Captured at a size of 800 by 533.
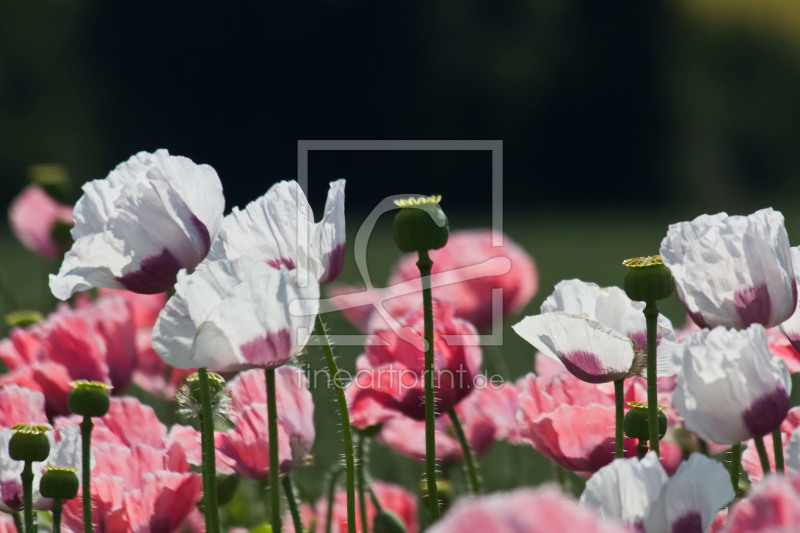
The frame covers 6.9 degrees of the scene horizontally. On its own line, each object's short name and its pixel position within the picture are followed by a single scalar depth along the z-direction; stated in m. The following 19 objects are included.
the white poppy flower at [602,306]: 3.80
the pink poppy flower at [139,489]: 3.76
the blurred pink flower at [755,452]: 3.74
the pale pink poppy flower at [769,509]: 3.38
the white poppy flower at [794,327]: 3.71
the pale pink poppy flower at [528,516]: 3.04
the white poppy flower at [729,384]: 3.59
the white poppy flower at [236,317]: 3.62
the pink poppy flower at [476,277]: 5.65
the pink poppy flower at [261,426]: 3.83
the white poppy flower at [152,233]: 3.74
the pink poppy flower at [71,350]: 4.01
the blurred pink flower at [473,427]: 4.04
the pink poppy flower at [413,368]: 3.92
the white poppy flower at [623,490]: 3.53
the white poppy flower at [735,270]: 3.67
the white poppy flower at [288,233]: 3.74
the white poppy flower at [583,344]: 3.71
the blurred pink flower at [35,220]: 7.74
